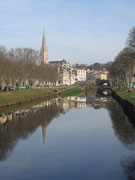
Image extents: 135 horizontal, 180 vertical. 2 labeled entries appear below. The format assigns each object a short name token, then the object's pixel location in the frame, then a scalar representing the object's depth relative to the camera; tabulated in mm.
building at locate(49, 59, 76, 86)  188125
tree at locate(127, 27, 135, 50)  48841
